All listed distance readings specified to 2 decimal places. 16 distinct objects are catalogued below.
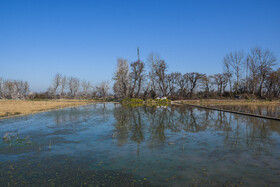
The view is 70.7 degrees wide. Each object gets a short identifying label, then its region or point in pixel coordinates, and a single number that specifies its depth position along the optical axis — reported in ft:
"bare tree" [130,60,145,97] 131.75
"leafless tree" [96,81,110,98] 201.16
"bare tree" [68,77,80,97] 232.98
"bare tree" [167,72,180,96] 150.49
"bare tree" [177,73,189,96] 150.41
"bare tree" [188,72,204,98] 141.59
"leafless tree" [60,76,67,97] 223.71
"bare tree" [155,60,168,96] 143.02
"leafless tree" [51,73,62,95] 217.07
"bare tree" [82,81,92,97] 246.47
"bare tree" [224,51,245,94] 135.54
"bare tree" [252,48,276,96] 130.82
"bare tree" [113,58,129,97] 140.46
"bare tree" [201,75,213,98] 143.04
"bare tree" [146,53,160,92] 141.90
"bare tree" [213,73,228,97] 141.27
